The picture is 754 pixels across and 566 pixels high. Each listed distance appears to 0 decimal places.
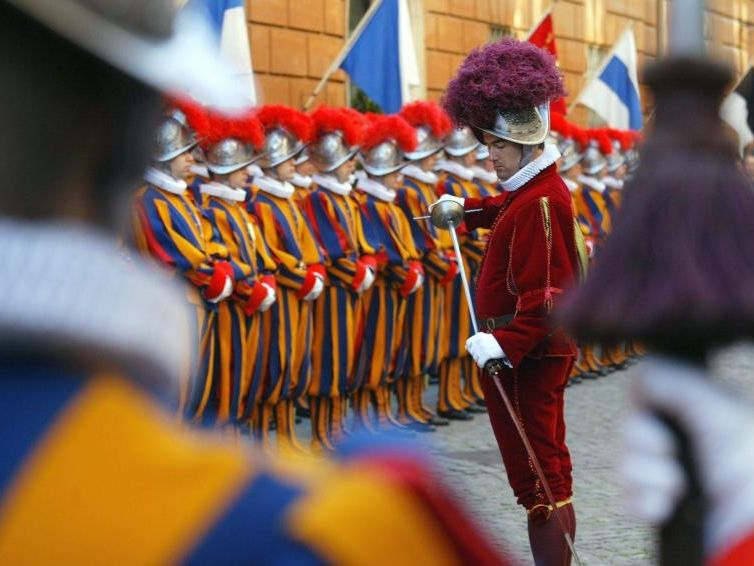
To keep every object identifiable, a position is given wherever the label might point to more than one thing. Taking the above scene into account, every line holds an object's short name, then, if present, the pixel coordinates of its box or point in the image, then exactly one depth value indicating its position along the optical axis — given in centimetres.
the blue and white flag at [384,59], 1194
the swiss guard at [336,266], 927
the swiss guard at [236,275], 815
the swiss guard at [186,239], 765
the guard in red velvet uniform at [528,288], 507
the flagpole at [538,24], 1412
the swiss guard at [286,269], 867
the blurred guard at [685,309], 157
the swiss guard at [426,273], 1041
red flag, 1429
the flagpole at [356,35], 1202
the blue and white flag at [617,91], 1625
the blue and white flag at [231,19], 983
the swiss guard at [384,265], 990
